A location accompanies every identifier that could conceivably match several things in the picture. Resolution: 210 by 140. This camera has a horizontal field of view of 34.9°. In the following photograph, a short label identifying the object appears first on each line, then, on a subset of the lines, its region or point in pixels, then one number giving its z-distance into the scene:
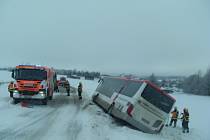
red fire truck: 21.48
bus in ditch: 15.05
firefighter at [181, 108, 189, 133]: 18.83
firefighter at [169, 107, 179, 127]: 20.48
